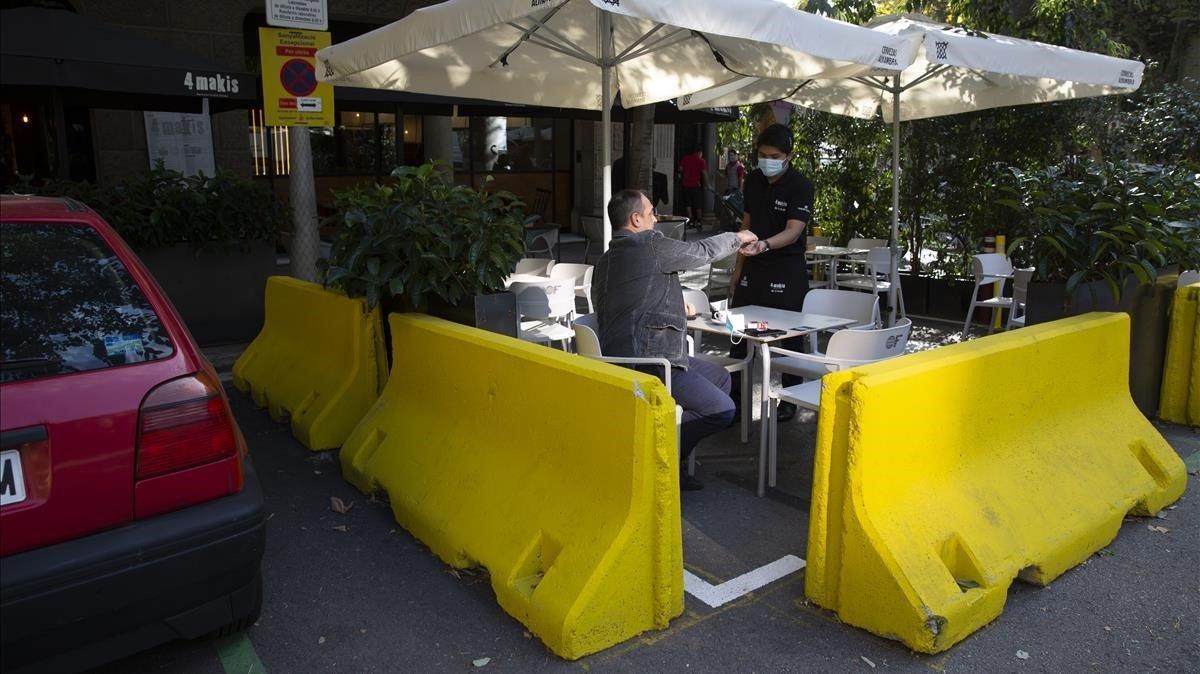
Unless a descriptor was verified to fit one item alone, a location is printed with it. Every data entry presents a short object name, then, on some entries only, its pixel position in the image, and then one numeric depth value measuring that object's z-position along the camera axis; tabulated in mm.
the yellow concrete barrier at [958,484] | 3088
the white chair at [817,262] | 9694
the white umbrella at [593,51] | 4129
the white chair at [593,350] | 4281
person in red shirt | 18625
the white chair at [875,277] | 8703
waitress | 5789
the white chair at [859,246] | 9495
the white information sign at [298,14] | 7207
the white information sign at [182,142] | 11038
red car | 2344
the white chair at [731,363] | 5188
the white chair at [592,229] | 13480
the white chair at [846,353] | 4438
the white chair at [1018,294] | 7082
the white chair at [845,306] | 5328
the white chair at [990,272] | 7832
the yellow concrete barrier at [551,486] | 3061
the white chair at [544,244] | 10422
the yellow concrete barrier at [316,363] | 5176
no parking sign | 7301
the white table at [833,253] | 9023
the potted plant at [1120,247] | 5070
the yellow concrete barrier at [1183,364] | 5520
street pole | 8174
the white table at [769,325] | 4660
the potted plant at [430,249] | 4734
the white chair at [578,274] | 7484
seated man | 4379
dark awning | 6551
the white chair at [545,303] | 6324
